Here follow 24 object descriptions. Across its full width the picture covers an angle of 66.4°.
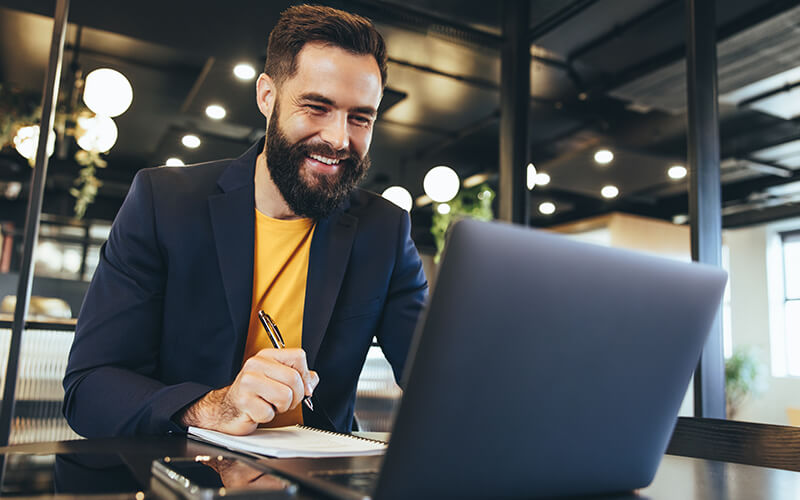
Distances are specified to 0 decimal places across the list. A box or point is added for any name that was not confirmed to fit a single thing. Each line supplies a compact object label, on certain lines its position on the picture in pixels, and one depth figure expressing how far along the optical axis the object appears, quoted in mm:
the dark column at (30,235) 2324
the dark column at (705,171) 2156
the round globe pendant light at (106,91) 3764
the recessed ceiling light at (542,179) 6734
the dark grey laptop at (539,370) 451
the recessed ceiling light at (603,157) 6246
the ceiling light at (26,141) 4535
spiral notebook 729
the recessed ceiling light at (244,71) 4012
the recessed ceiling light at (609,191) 7598
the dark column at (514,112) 2971
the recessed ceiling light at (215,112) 4941
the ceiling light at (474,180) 7184
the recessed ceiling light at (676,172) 6879
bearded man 1163
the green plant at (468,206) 6054
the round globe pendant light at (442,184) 5750
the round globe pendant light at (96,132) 4562
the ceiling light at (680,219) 9219
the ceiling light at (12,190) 8297
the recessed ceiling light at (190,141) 6332
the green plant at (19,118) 4699
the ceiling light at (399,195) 6324
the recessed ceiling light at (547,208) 9250
